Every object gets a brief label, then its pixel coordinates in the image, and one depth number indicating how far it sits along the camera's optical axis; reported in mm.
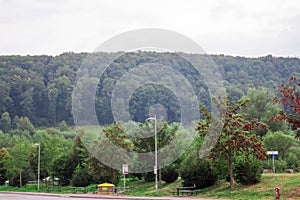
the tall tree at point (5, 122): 169750
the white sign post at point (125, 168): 41619
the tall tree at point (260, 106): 70438
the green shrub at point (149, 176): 49469
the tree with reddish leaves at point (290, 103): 28047
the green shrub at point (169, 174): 45719
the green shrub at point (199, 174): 38188
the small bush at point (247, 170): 33781
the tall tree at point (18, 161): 63219
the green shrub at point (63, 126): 164238
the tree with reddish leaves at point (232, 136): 33625
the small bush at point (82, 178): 52875
